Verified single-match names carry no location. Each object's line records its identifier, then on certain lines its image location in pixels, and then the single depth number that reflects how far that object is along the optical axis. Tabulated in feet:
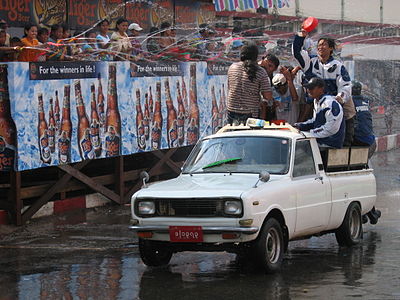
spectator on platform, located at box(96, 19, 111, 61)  48.19
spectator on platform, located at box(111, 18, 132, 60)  49.77
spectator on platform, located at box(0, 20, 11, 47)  44.58
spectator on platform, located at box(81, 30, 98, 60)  47.21
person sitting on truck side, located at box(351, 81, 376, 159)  40.22
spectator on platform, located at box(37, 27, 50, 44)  48.29
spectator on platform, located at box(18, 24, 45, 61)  43.73
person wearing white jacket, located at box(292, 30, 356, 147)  38.47
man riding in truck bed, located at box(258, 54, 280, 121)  42.96
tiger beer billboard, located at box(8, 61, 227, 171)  41.57
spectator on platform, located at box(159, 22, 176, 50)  54.75
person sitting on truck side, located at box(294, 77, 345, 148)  36.22
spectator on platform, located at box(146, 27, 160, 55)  53.58
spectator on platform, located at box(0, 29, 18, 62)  43.45
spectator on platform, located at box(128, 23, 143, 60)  51.23
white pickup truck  30.27
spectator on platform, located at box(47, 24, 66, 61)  44.34
